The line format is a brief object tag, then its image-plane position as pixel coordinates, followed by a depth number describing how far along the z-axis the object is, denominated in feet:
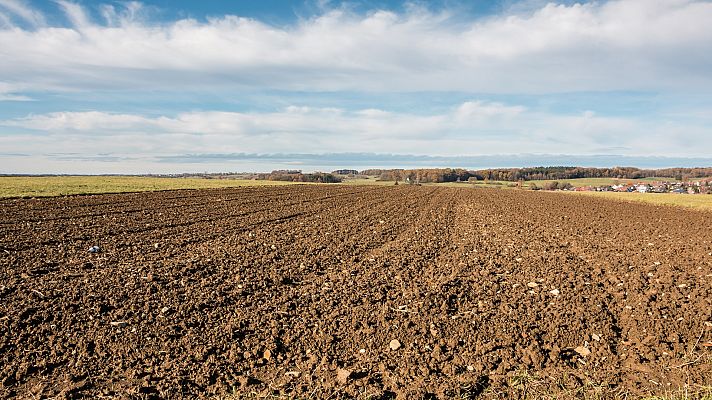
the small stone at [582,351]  21.30
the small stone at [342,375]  18.37
